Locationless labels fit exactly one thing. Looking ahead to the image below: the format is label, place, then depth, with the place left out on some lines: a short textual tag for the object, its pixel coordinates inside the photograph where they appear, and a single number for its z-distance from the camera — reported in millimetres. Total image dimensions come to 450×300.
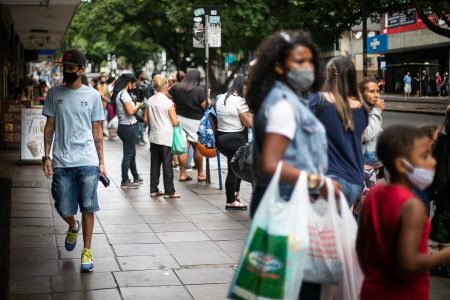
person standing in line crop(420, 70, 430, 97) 50031
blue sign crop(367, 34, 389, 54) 43297
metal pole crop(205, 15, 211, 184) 12516
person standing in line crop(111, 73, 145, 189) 11984
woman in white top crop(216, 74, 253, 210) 9773
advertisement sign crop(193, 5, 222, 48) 13320
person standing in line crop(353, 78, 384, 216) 6035
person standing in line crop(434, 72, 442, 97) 47475
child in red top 3191
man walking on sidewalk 6383
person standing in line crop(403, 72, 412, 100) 50562
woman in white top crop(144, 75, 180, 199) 10992
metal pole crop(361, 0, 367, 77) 22156
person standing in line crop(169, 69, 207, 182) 12820
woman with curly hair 3568
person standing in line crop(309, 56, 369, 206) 4406
